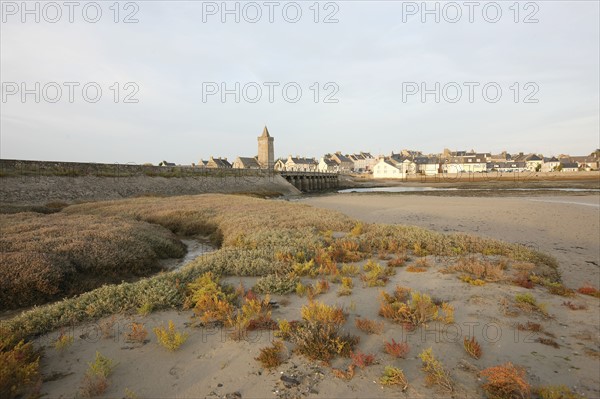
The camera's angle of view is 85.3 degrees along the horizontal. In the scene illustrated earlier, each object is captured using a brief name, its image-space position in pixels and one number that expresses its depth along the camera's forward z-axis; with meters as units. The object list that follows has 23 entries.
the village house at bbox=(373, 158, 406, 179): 126.06
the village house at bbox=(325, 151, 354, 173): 164.25
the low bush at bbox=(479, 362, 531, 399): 4.18
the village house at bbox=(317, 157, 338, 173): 156.62
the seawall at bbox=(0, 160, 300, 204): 32.81
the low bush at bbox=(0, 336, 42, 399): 4.12
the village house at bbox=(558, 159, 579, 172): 129.75
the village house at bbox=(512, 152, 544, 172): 138.00
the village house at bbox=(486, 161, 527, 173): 136.75
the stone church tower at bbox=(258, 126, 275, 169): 121.75
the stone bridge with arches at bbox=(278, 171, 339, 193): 85.03
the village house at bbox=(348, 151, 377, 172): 175.62
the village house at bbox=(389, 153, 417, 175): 132.12
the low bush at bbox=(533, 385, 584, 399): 4.14
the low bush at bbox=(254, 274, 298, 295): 8.25
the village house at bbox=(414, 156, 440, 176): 133.62
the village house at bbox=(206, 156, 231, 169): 129.75
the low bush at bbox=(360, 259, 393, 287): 8.72
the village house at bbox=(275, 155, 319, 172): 149.88
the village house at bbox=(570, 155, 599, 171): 133.43
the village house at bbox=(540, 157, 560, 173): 136.18
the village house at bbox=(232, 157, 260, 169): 132.75
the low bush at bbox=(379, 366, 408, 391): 4.48
